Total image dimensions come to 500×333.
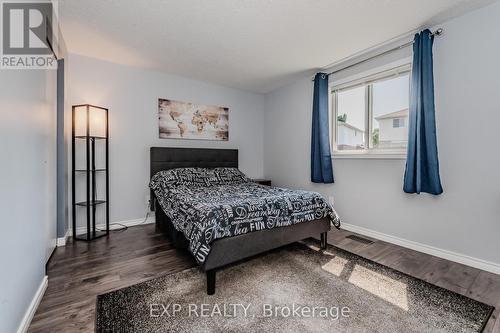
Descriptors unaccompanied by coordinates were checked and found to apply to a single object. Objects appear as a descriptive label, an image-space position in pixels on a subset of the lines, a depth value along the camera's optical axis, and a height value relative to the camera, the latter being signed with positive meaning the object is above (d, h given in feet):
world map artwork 12.16 +2.46
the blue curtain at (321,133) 11.33 +1.54
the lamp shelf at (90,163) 9.38 +0.05
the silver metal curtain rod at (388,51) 7.77 +4.48
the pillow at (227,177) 11.30 -0.64
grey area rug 4.65 -3.19
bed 5.86 -1.48
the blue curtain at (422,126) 7.74 +1.30
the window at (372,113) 9.22 +2.29
